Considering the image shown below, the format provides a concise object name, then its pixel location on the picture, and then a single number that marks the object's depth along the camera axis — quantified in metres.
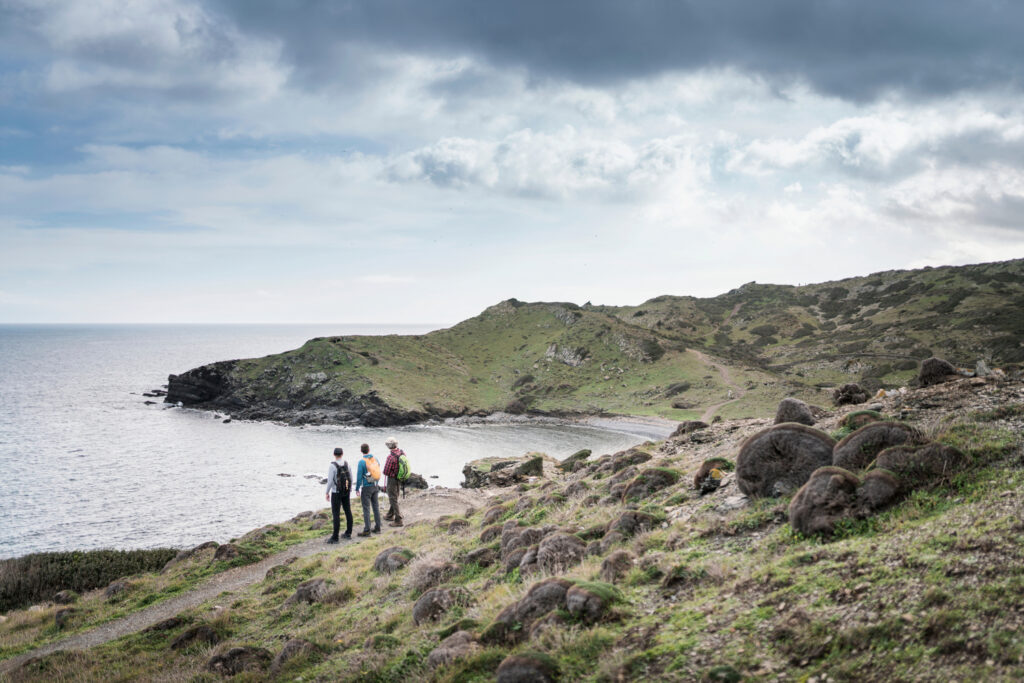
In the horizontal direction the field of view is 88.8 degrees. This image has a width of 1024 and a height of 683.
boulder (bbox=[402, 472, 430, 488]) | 56.06
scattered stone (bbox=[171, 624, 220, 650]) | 14.02
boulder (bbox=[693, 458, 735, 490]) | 14.96
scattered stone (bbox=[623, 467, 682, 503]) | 16.52
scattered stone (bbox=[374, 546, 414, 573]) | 17.12
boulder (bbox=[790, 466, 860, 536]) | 9.39
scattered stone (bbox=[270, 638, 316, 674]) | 11.30
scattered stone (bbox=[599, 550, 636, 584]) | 10.10
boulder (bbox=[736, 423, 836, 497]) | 11.83
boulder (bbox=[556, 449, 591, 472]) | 34.66
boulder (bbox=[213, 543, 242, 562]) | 23.67
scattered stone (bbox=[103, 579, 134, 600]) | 21.72
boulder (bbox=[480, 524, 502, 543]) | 17.34
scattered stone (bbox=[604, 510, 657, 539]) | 12.80
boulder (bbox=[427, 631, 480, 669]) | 8.92
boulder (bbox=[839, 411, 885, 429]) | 14.74
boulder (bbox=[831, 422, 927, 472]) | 11.13
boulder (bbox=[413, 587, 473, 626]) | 11.70
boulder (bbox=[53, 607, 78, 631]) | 18.84
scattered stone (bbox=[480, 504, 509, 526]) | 20.86
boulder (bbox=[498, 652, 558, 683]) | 7.34
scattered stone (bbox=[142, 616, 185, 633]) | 15.46
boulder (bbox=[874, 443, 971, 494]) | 9.82
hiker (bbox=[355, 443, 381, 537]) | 23.30
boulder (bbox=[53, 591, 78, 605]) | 22.47
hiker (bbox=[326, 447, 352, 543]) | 22.82
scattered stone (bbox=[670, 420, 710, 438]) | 27.39
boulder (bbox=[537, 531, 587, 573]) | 12.08
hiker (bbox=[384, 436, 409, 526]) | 24.63
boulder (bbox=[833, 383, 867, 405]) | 21.56
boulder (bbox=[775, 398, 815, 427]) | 16.70
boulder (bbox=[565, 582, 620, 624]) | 8.56
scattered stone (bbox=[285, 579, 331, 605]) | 16.02
